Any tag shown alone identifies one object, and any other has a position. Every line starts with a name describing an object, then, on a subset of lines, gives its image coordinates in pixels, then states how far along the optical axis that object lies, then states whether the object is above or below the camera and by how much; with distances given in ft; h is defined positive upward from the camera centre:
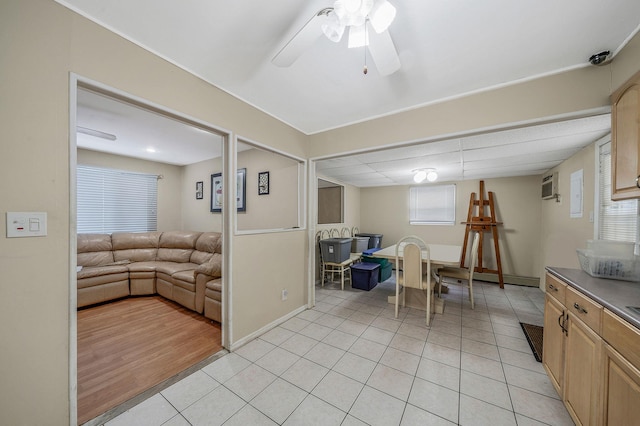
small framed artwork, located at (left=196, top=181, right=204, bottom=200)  14.74 +1.30
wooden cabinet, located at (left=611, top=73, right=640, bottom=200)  4.19 +1.52
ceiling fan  3.12 +2.91
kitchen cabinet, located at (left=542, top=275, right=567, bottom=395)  4.84 -2.78
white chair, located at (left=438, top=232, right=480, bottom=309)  10.08 -2.90
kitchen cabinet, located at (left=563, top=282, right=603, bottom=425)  3.64 -2.59
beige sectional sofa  9.30 -2.96
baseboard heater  13.33 -4.10
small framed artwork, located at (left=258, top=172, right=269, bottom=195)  11.21 +1.40
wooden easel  14.25 -0.62
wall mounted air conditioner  11.30 +1.57
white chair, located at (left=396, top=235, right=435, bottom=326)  8.73 -2.32
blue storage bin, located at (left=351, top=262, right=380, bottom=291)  12.63 -3.70
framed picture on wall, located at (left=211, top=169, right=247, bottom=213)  12.15 +1.15
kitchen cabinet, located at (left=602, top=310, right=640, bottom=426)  2.91 -2.22
